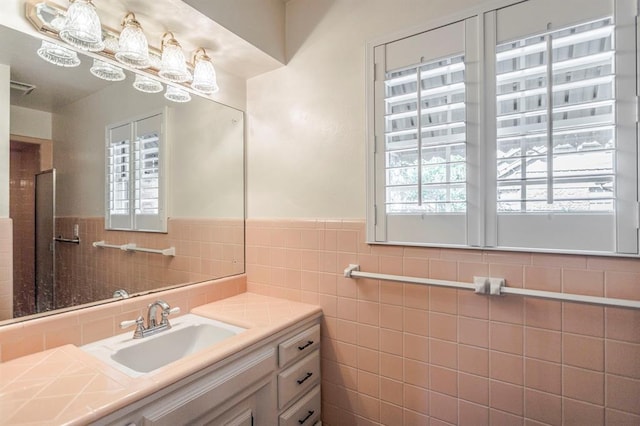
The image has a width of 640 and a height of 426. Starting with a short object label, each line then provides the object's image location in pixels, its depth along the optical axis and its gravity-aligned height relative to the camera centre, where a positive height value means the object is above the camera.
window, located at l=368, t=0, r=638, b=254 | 1.00 +0.30
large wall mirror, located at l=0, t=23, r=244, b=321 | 1.07 +0.09
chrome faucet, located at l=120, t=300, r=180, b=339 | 1.25 -0.46
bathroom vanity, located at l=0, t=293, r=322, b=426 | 0.80 -0.52
